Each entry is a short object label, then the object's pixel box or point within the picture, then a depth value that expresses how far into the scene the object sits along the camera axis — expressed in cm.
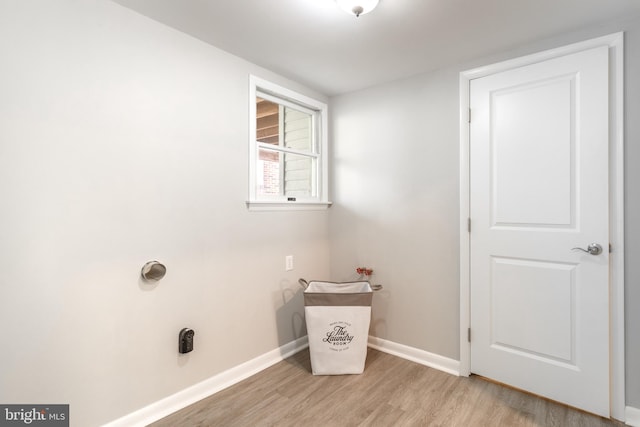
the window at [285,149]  250
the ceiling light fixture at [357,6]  160
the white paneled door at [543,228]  193
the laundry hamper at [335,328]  240
